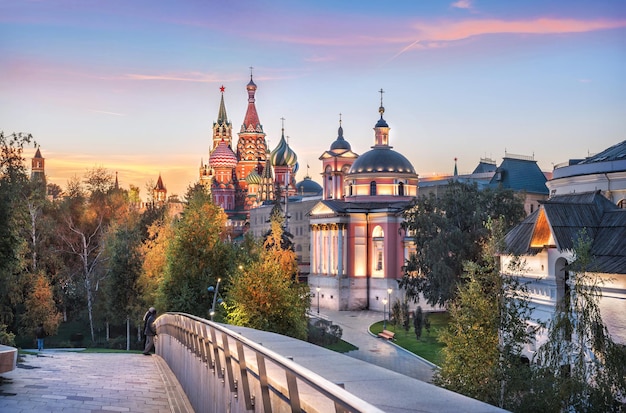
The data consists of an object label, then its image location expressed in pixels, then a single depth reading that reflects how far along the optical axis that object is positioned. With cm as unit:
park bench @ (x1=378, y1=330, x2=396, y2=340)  4852
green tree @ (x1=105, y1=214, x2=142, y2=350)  4941
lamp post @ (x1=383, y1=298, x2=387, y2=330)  5402
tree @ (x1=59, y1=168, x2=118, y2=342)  5668
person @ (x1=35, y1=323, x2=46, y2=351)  3544
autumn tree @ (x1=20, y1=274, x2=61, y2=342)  4462
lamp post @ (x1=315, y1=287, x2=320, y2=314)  6616
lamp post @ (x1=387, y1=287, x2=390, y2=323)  6632
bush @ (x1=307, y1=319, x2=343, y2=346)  4547
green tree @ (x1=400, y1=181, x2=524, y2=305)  5044
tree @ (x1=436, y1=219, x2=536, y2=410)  2106
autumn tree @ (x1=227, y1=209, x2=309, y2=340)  2933
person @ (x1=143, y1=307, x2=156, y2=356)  2389
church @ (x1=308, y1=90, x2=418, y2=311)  6912
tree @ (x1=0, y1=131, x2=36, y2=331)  2870
